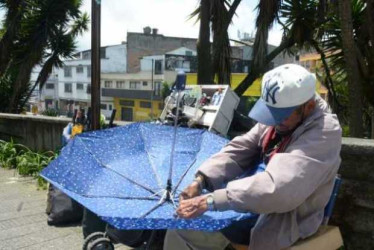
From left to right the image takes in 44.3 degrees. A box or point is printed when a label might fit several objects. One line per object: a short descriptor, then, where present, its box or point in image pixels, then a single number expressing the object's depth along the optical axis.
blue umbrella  2.39
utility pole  4.77
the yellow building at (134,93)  56.38
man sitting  2.17
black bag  4.70
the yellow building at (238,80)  36.71
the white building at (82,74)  68.12
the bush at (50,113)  18.83
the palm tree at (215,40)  8.03
